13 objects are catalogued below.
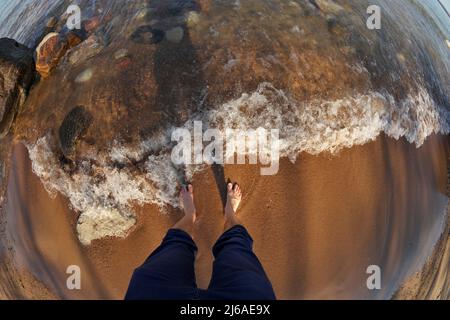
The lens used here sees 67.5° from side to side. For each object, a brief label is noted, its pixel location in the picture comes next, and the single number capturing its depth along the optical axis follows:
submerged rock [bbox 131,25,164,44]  2.52
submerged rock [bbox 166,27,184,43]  2.51
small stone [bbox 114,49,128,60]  2.49
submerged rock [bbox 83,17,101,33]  2.68
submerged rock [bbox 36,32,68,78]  2.53
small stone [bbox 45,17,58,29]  2.84
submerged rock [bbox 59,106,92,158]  2.36
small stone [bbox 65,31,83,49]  2.60
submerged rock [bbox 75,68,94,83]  2.46
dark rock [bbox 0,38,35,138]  2.44
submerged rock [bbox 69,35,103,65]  2.54
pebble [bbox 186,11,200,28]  2.56
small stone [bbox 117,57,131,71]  2.45
